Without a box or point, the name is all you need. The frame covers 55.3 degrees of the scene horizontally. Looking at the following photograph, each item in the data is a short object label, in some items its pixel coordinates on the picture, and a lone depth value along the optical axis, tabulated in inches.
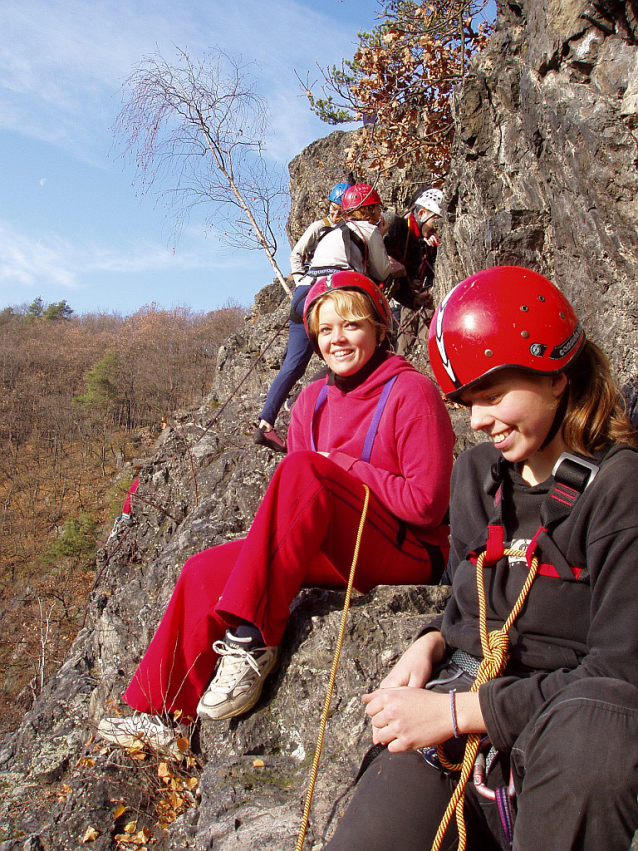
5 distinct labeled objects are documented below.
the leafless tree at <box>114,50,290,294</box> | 346.3
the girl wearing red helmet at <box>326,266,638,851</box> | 49.4
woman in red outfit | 100.8
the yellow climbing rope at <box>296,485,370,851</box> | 71.6
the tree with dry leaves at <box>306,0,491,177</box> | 259.4
